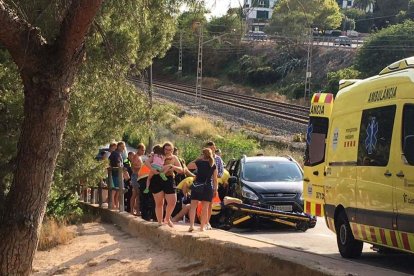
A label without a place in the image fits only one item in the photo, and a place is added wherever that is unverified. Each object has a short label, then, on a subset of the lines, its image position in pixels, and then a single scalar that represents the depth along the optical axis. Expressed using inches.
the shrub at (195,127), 1733.5
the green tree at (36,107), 342.3
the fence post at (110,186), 697.0
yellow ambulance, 358.3
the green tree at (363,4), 4627.5
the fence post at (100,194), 758.5
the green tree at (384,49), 2492.6
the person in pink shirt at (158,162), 540.7
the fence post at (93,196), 824.3
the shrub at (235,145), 1300.4
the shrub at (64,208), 721.6
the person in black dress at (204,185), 522.0
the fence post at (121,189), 648.4
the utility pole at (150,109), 658.2
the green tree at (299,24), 2992.1
